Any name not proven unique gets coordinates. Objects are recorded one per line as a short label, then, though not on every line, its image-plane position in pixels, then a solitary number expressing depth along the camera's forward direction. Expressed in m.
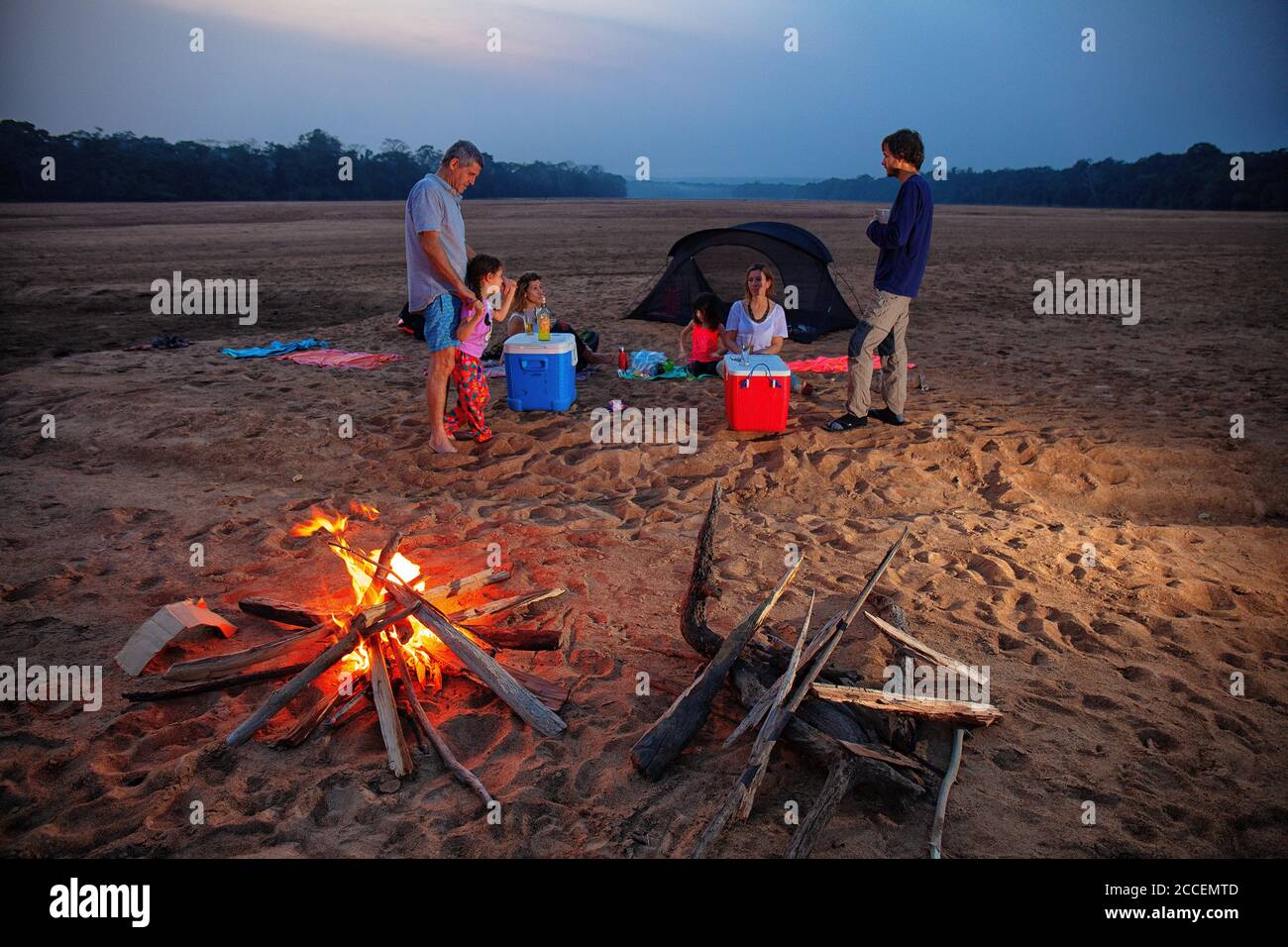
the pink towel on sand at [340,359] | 8.32
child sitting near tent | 8.05
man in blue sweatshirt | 5.62
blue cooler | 6.66
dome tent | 9.77
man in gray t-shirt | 5.18
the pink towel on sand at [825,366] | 8.28
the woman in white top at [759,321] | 7.20
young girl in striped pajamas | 5.75
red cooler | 6.12
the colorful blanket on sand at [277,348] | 8.70
